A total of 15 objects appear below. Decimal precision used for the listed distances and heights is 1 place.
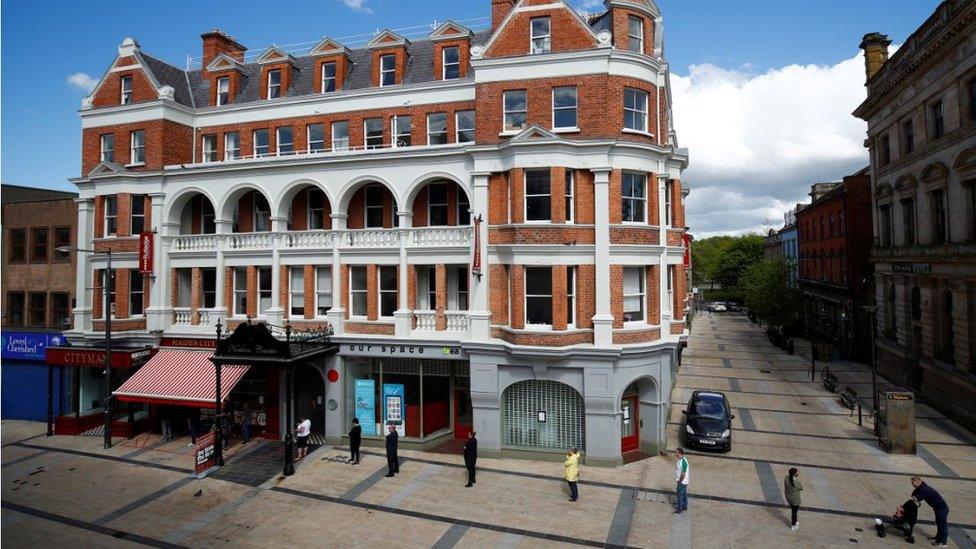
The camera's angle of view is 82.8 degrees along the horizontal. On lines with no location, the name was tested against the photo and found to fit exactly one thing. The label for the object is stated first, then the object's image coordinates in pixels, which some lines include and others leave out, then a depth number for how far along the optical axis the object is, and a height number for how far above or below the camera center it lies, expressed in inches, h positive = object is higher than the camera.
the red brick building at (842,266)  1619.1 +55.4
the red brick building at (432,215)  777.6 +119.9
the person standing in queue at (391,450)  723.4 -211.8
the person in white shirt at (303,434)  798.5 -208.2
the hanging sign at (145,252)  969.5 +69.3
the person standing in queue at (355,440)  771.4 -210.9
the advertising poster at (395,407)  867.4 -186.7
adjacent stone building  950.4 +152.7
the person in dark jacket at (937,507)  524.7 -214.4
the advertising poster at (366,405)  877.2 -184.5
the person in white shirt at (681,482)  595.2 -212.2
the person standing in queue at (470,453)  685.3 -204.9
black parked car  801.6 -204.6
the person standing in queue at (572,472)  634.2 -212.4
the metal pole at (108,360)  856.3 -110.1
